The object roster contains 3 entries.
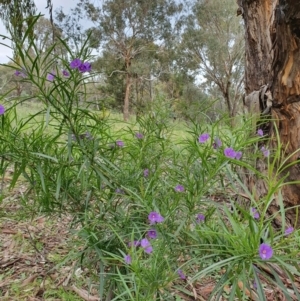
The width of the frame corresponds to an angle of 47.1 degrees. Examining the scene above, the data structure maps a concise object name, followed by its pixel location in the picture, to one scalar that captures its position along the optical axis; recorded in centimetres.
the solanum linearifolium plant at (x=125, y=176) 57
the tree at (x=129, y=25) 1205
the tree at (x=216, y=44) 1264
